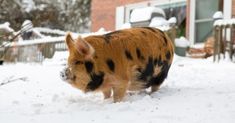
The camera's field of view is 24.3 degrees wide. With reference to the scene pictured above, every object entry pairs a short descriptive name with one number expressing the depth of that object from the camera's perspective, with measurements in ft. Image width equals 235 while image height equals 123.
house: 47.67
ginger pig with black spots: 18.06
